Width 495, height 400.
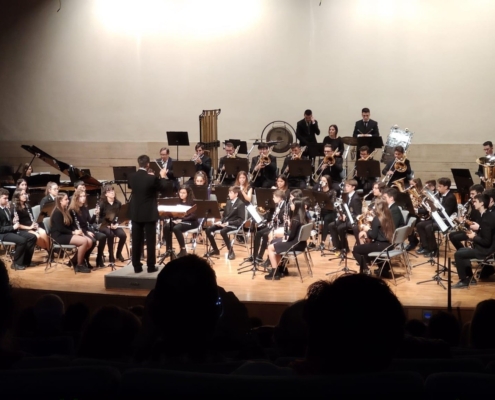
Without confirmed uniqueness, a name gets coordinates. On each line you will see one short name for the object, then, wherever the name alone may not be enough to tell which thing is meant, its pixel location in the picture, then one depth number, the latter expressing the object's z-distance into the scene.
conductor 8.41
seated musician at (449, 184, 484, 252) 9.10
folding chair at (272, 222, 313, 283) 8.95
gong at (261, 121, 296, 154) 15.37
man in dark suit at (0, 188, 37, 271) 9.93
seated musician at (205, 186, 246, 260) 10.58
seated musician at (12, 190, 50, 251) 10.16
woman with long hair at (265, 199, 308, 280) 9.12
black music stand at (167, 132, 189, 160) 13.80
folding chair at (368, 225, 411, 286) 8.73
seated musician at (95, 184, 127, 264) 10.12
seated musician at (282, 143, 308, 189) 12.65
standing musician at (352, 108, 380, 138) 14.30
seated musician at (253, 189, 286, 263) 9.80
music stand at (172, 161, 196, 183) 12.19
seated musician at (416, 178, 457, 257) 10.20
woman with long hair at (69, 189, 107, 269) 9.83
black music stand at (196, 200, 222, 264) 9.66
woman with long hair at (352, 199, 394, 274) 8.83
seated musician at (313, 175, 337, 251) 11.16
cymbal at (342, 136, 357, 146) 13.47
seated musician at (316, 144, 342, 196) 12.68
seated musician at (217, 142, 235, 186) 13.02
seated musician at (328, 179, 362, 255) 10.50
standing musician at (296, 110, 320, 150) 14.45
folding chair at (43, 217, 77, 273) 9.68
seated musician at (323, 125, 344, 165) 13.56
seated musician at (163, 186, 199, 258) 10.41
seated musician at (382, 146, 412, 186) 12.17
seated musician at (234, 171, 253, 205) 11.12
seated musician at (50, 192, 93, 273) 9.64
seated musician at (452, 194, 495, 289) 8.36
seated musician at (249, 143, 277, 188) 12.88
